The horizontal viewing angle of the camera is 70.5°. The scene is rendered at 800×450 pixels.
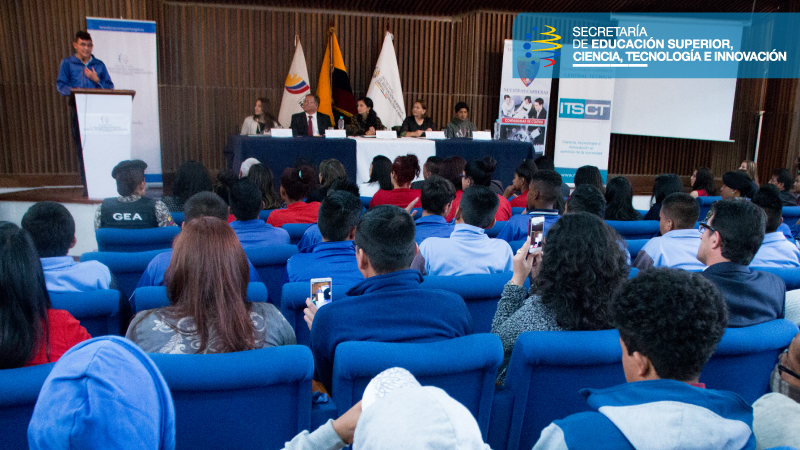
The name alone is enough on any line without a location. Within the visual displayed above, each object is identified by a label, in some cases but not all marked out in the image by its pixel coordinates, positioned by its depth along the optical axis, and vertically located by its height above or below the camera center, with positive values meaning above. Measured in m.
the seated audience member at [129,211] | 3.25 -0.50
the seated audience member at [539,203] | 3.15 -0.41
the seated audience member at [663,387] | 0.88 -0.43
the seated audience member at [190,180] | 3.84 -0.37
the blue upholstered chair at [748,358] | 1.52 -0.61
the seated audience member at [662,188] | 4.08 -0.37
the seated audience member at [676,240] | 2.58 -0.47
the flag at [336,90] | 8.41 +0.57
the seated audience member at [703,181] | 5.02 -0.38
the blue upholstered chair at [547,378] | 1.43 -0.64
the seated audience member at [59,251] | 1.96 -0.48
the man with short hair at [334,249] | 2.29 -0.50
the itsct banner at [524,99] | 8.63 +0.51
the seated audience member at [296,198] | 3.47 -0.47
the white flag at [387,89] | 8.54 +0.60
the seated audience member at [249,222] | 2.86 -0.49
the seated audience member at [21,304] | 1.26 -0.41
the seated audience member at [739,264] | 1.86 -0.43
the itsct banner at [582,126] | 8.82 +0.13
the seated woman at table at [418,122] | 7.71 +0.12
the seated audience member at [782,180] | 5.12 -0.36
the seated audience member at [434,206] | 3.01 -0.41
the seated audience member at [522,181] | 4.48 -0.38
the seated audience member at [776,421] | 0.99 -0.50
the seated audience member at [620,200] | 3.73 -0.42
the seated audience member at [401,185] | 4.08 -0.43
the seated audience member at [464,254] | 2.49 -0.53
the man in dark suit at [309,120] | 7.25 +0.10
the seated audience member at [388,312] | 1.55 -0.50
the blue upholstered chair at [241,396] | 1.20 -0.61
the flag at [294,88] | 8.27 +0.57
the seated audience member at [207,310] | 1.47 -0.48
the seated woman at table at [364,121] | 7.45 +0.11
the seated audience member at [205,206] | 2.74 -0.39
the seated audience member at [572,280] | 1.66 -0.43
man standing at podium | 5.82 +0.53
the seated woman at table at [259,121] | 7.54 +0.07
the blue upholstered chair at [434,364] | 1.30 -0.54
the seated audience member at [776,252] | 2.71 -0.53
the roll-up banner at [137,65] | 7.00 +0.73
